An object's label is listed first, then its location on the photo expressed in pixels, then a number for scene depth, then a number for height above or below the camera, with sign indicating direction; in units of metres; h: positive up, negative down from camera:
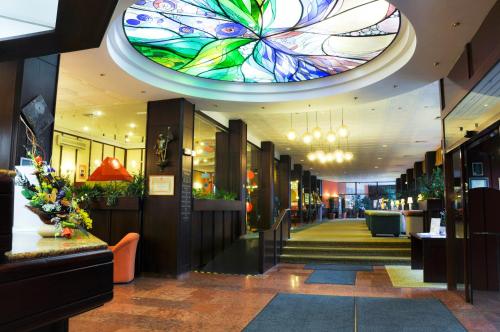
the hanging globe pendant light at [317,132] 9.91 +1.66
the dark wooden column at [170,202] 7.54 -0.06
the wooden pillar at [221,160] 10.86 +1.07
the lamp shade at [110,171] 8.34 +0.57
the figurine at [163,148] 7.74 +0.99
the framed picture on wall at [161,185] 7.67 +0.27
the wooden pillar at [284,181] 18.62 +0.86
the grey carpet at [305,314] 4.34 -1.38
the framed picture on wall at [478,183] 5.69 +0.26
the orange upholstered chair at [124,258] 6.70 -1.01
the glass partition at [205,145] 10.29 +1.69
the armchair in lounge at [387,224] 11.54 -0.69
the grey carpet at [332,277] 6.88 -1.41
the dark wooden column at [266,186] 13.79 +0.47
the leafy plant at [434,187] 9.16 +0.32
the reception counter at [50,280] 1.71 -0.40
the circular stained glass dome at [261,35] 5.20 +2.44
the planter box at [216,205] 8.38 -0.13
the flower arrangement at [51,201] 2.67 -0.02
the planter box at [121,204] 7.67 -0.11
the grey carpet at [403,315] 4.32 -1.37
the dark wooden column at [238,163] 10.71 +0.98
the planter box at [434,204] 9.39 -0.09
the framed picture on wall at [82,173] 12.59 +0.80
